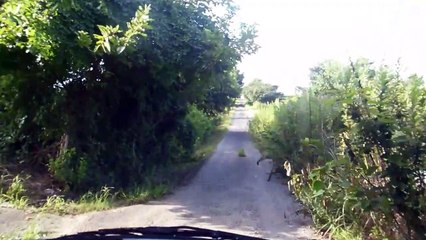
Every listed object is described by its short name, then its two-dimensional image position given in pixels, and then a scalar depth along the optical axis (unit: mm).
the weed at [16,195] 7906
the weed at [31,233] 5799
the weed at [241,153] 18341
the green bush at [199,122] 15105
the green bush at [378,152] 4348
